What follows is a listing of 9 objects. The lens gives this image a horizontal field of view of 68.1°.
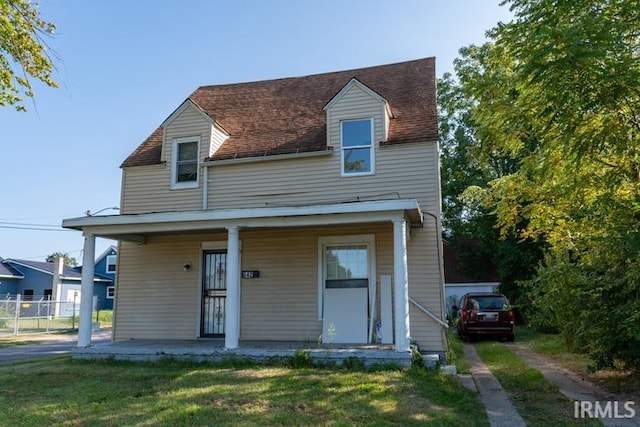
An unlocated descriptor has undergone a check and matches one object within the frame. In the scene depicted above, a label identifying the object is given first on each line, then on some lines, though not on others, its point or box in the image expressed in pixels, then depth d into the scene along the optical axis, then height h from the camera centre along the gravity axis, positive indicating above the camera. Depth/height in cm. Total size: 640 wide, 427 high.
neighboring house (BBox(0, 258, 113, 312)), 3359 -6
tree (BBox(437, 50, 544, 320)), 2208 +344
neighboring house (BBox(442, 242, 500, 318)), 2627 +3
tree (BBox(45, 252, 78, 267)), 7926 +380
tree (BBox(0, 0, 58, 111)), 841 +433
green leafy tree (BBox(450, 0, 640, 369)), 601 +226
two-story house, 950 +113
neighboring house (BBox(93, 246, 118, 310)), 3871 +71
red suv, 1499 -117
